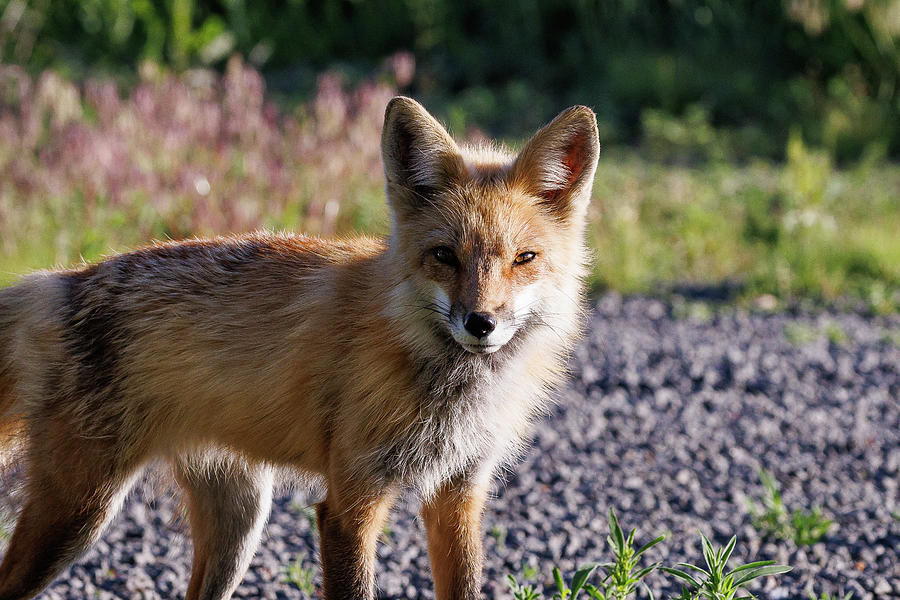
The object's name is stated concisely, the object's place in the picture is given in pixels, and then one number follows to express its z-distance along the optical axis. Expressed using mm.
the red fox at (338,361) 5578
